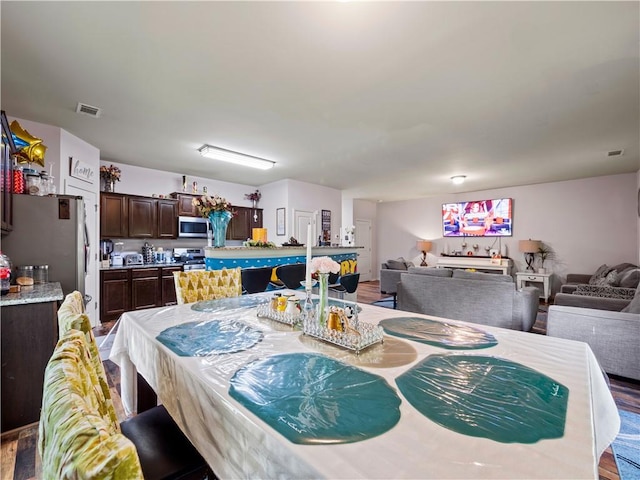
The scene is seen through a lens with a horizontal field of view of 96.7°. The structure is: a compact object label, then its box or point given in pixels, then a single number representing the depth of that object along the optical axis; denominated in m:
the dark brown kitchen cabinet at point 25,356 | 1.81
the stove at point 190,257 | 5.22
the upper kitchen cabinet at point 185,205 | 5.21
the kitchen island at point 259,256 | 3.36
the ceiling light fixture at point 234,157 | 3.93
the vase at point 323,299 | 1.34
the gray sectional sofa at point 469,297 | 3.42
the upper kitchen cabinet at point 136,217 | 4.48
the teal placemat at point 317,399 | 0.67
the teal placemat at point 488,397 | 0.68
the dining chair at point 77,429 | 0.41
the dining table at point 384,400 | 0.59
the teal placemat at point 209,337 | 1.16
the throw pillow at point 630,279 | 3.96
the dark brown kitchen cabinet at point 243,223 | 5.94
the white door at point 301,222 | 6.04
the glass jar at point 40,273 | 2.33
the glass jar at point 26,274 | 2.21
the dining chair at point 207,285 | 2.25
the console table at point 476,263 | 6.40
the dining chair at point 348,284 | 3.38
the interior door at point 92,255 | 3.83
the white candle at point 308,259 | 1.48
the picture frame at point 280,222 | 6.00
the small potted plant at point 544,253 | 6.18
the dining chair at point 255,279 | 3.12
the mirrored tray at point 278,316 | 1.50
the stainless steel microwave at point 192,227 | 5.26
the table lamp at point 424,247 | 7.68
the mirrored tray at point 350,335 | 1.16
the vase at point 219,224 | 3.46
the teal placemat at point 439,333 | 1.23
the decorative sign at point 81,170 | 3.47
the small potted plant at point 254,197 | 6.49
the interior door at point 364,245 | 8.55
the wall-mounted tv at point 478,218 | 6.71
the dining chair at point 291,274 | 3.43
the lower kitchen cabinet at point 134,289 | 4.31
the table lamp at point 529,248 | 6.05
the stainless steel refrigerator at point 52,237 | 2.29
